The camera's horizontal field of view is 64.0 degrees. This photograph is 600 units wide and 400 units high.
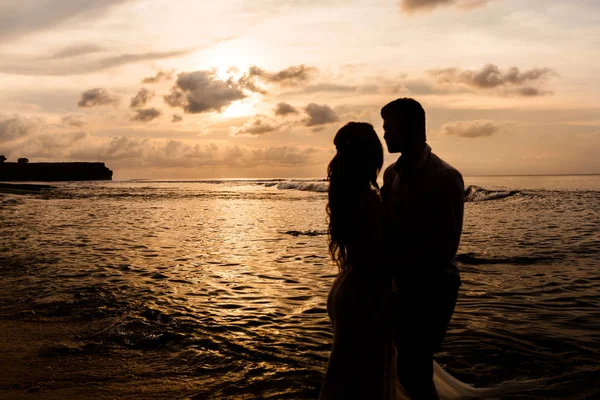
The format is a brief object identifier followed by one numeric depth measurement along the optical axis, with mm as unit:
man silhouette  3496
